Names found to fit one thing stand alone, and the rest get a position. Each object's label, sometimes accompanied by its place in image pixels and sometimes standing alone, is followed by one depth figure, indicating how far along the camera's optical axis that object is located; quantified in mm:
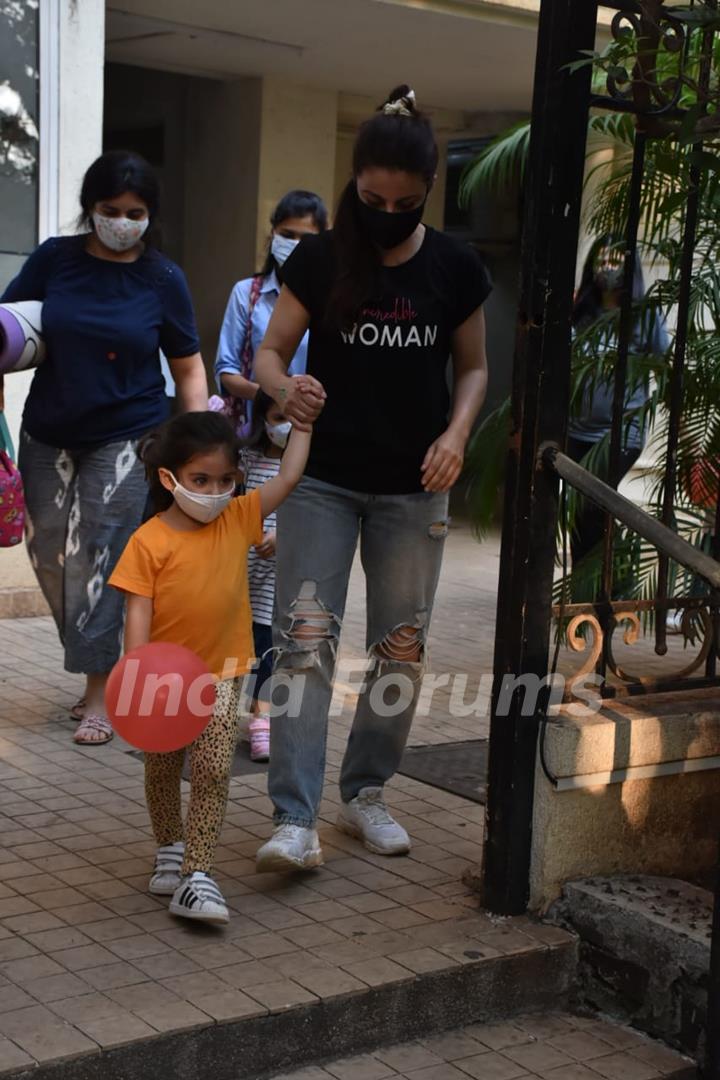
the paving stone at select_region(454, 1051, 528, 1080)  3445
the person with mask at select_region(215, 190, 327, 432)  5520
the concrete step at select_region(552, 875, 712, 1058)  3701
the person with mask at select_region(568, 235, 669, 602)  6230
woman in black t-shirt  3918
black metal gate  3703
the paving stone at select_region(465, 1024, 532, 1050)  3625
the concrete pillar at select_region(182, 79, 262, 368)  10406
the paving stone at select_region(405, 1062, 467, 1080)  3408
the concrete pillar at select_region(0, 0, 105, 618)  7266
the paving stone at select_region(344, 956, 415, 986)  3469
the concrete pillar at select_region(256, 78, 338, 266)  10305
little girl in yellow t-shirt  3689
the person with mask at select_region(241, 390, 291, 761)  5191
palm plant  5551
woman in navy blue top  5156
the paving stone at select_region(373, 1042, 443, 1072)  3459
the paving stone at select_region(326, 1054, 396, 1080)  3395
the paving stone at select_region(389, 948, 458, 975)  3559
